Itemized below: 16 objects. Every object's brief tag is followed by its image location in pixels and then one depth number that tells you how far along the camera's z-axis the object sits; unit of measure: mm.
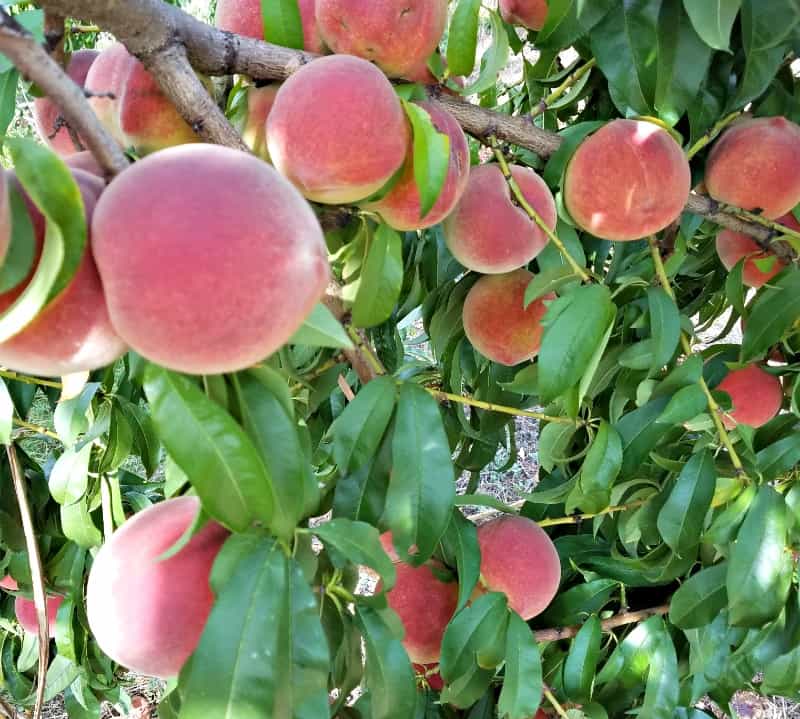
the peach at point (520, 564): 930
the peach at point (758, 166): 827
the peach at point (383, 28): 624
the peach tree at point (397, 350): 367
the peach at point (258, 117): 626
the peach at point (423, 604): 936
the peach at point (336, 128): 542
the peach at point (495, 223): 796
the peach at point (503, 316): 927
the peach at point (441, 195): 615
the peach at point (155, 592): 497
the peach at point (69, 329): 366
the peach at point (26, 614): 1153
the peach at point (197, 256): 345
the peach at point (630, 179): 771
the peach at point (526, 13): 834
